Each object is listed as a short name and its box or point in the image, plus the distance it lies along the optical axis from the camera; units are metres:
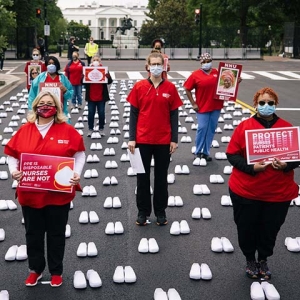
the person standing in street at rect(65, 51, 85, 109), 12.31
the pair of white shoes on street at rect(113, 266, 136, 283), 4.27
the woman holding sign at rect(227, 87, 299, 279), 4.03
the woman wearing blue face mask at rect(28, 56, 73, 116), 7.81
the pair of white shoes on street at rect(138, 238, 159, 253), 4.86
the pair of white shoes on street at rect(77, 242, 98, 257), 4.77
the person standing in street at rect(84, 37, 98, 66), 25.45
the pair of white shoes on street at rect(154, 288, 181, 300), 3.93
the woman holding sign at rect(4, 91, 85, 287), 3.91
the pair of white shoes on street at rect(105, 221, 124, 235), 5.32
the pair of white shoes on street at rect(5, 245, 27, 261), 4.67
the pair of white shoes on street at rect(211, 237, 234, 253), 4.86
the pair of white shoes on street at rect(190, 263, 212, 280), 4.32
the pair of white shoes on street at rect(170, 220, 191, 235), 5.30
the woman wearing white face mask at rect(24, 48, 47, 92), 10.77
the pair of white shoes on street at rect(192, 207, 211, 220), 5.77
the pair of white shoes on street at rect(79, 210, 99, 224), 5.63
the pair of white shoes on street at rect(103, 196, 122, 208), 6.12
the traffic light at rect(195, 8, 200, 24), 37.71
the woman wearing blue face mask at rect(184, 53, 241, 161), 7.92
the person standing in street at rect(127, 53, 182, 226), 5.32
